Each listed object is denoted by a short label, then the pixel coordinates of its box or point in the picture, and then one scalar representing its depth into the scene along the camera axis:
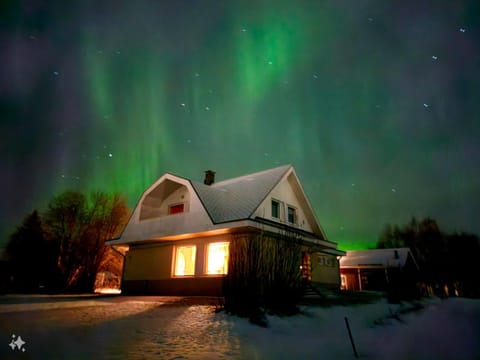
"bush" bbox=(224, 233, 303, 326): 7.26
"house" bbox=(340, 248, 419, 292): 29.25
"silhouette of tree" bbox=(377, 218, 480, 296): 35.22
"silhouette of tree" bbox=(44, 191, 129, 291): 24.55
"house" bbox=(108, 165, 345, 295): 13.11
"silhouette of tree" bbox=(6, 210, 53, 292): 23.25
